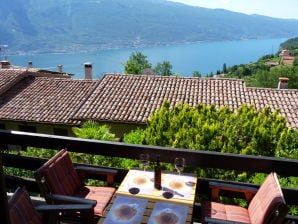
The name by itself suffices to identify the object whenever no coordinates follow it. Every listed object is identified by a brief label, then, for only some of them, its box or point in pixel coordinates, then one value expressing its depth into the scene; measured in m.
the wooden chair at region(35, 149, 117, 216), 3.39
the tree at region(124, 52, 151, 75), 54.69
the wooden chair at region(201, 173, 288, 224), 2.85
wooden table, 3.03
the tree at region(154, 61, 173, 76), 70.31
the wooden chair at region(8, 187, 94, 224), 2.83
